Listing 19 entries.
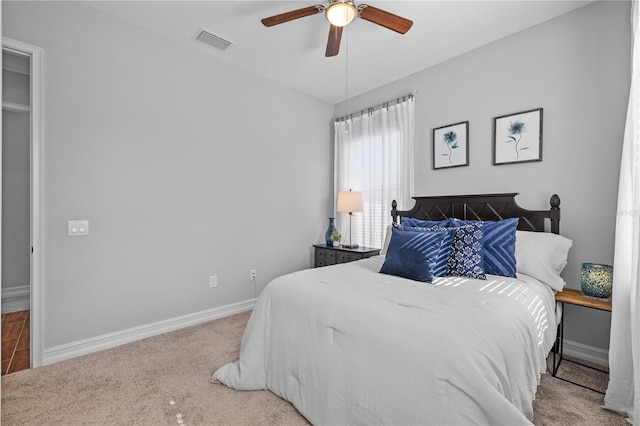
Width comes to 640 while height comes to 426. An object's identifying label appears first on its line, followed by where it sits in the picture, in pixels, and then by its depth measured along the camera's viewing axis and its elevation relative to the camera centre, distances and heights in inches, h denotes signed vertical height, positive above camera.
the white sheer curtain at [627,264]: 69.6 -12.4
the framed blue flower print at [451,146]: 122.6 +26.7
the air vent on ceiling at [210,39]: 111.8 +63.9
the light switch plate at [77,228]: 95.6 -6.6
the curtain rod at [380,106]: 140.1 +51.2
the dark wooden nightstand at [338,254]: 139.3 -21.2
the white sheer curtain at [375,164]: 141.7 +23.2
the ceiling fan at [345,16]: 83.1 +54.1
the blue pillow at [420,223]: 106.6 -4.8
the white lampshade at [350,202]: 147.3 +3.5
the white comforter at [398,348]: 46.8 -25.3
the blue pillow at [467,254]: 87.4 -13.0
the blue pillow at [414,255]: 84.0 -12.9
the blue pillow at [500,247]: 88.8 -10.9
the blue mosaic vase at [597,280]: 81.0 -18.6
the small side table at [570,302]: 78.6 -24.1
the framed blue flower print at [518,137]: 104.3 +26.0
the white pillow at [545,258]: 87.4 -13.7
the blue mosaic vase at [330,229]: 160.8 -10.5
